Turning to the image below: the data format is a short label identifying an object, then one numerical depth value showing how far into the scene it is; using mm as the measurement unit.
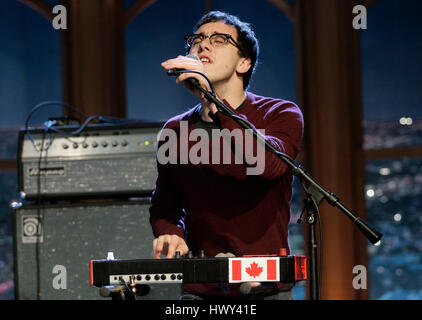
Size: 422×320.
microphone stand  8094
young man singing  8349
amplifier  9062
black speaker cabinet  9002
